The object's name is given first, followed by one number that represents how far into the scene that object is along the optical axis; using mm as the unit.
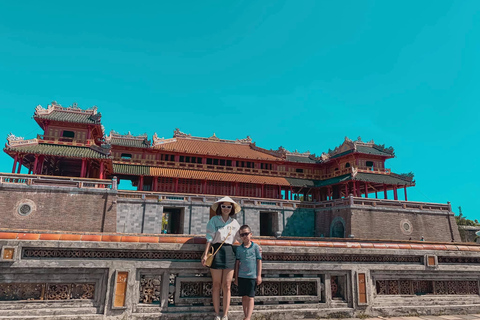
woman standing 4848
